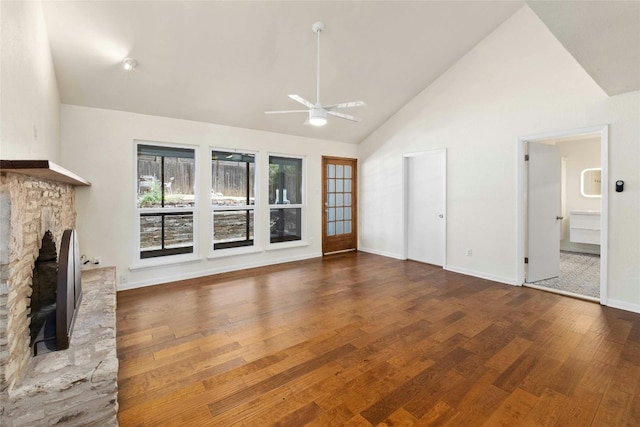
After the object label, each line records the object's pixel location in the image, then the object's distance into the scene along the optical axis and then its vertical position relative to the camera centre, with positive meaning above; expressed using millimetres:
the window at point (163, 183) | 4676 +386
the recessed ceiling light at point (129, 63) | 3432 +1626
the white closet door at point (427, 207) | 5465 +6
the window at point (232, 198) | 5324 +170
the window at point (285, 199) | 5891 +170
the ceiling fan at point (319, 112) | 3096 +962
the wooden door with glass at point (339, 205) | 6586 +53
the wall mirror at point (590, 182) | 6602 +546
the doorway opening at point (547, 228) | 3656 -300
